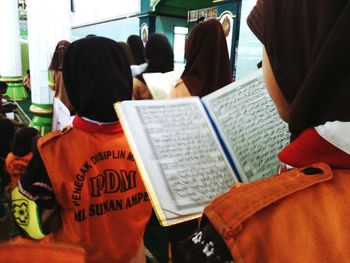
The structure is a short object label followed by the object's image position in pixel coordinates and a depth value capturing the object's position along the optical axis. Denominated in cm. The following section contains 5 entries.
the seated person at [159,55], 273
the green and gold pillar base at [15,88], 571
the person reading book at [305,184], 43
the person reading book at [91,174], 113
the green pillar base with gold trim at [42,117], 312
